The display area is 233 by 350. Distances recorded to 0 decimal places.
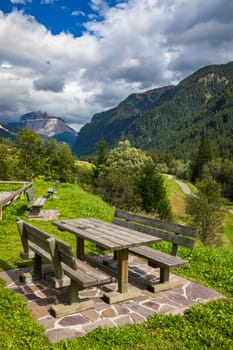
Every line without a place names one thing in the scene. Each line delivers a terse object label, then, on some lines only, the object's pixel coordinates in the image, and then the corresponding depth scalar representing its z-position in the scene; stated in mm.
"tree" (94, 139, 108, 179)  47588
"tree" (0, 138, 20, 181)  36781
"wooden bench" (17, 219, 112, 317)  4047
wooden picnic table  4671
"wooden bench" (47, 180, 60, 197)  14956
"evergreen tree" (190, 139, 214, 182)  74688
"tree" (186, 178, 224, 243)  34375
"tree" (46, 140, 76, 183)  38981
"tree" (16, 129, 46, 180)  37219
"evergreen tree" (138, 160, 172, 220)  30030
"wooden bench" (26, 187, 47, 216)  10844
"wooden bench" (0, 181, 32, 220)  9987
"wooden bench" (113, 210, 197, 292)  5121
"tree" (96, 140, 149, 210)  31234
